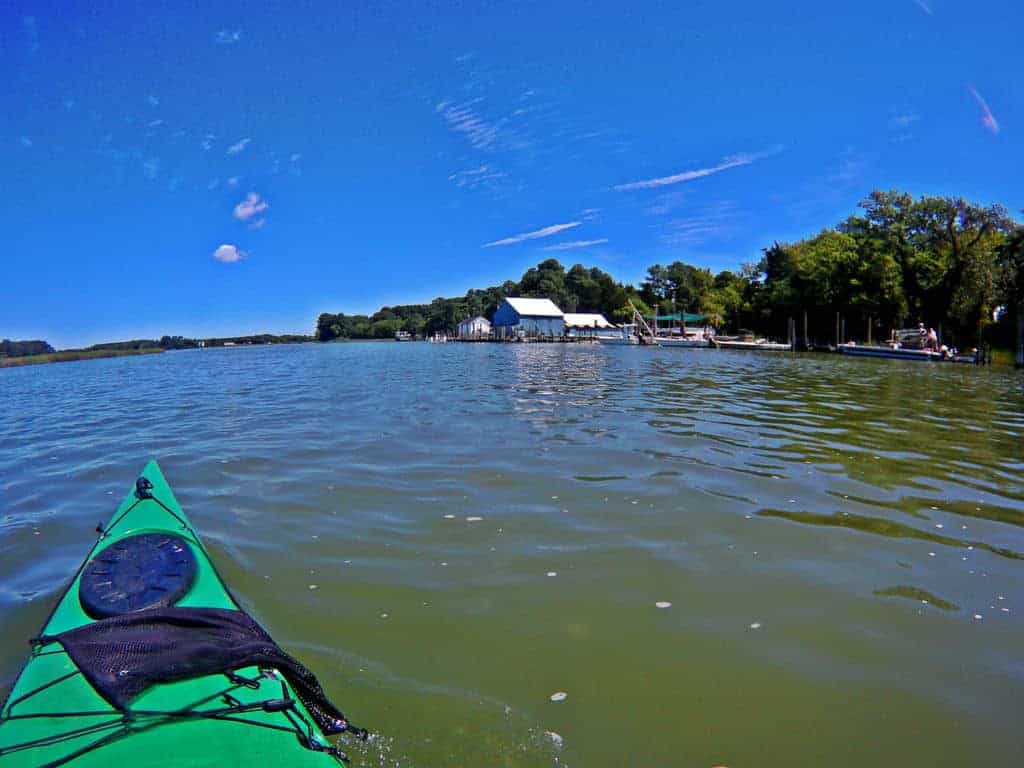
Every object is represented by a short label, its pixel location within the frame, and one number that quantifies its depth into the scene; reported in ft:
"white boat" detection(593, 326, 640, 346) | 218.18
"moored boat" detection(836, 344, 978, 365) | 100.73
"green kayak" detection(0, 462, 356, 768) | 5.71
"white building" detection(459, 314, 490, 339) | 313.73
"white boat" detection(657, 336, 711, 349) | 180.36
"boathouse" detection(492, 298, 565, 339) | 249.96
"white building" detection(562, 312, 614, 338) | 257.14
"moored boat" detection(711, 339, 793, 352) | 157.28
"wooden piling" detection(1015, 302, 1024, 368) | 84.84
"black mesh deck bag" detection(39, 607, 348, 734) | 6.75
